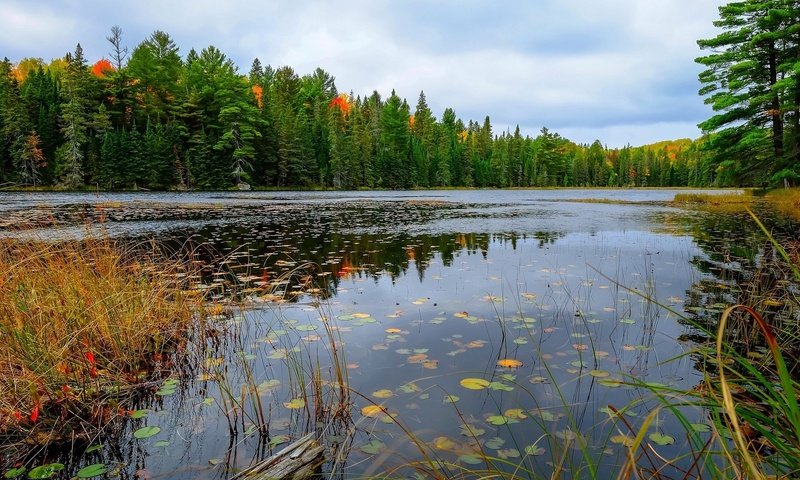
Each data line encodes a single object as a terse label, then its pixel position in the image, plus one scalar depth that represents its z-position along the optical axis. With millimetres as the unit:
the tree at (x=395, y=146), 76438
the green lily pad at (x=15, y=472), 2729
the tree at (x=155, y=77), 61562
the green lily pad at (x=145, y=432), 3201
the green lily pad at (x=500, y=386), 3867
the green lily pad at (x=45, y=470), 2744
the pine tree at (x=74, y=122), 48594
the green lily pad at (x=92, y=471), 2738
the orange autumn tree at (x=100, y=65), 76562
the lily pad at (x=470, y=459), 2875
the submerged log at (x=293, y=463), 2428
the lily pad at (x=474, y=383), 3911
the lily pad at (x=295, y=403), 3597
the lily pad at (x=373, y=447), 3042
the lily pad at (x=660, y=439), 3080
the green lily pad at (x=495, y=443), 3049
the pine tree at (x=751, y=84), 23703
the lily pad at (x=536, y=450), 2889
